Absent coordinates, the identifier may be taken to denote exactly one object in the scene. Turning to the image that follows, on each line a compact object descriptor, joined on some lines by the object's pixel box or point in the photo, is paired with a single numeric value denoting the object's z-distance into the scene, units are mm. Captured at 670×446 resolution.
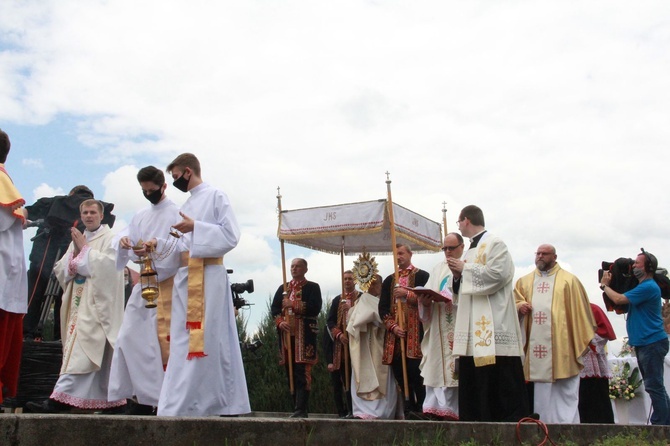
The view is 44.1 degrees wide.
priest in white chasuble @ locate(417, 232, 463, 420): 9117
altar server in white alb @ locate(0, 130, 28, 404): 6348
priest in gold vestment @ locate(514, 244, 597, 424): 8938
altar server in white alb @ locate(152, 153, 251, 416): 6520
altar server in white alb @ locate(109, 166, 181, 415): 7238
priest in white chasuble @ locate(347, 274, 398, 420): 10805
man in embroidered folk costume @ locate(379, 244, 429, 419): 10219
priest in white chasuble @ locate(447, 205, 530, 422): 7395
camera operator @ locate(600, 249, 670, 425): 8578
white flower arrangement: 11523
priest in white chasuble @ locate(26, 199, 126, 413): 8000
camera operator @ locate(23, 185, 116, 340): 9867
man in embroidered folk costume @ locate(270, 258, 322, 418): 11219
